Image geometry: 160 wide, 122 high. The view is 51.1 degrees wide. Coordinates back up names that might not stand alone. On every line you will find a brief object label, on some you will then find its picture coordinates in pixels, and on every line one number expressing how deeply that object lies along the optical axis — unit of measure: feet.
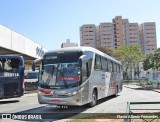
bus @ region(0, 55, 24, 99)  34.76
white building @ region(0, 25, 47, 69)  52.90
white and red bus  24.83
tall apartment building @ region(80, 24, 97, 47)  281.99
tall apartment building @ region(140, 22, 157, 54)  286.66
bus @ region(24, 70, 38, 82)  79.28
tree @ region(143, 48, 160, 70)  81.47
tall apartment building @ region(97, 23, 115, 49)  274.40
